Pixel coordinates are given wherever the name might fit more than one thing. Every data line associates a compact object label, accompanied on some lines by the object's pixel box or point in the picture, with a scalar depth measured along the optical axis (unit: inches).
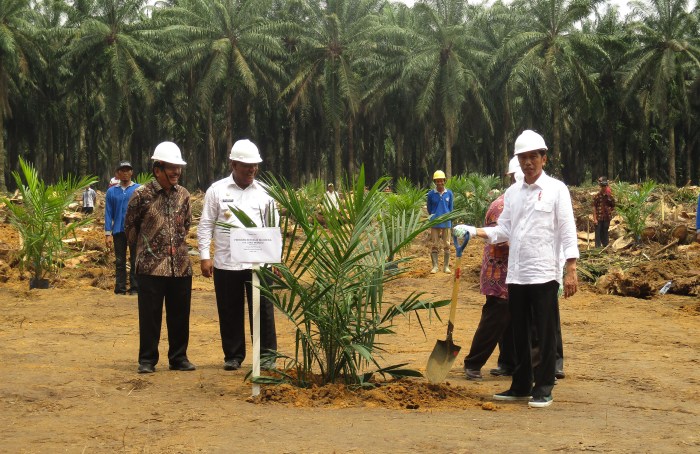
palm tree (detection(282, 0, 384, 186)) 1941.4
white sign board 259.1
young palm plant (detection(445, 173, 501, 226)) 845.9
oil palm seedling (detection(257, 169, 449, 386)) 254.8
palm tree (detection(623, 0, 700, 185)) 1930.4
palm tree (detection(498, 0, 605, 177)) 1851.6
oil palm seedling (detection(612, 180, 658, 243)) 698.2
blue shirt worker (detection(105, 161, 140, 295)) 477.7
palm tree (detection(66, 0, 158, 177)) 1846.7
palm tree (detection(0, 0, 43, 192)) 1763.0
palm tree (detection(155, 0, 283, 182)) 1888.5
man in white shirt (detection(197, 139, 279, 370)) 293.0
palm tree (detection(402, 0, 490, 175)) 1942.7
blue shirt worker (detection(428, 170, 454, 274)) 601.0
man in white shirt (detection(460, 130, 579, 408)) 248.4
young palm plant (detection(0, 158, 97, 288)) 497.4
